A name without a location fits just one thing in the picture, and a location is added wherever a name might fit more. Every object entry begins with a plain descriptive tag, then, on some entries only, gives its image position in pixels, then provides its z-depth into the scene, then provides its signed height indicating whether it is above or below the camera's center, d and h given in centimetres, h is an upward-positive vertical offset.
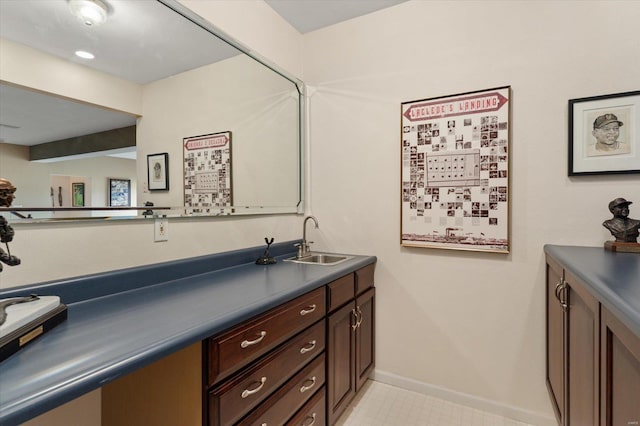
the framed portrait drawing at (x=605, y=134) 161 +38
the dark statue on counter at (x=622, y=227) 151 -10
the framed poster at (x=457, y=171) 190 +22
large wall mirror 111 +45
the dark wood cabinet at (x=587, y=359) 83 -50
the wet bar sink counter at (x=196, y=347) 75 -38
